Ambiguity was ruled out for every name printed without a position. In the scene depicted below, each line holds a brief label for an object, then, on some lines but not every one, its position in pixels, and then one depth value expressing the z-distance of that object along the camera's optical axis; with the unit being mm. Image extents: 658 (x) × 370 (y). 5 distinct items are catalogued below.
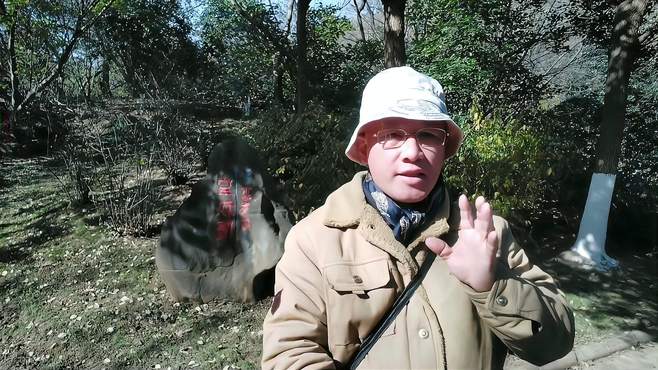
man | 1339
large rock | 4844
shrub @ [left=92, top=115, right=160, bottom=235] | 6223
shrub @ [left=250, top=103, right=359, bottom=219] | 5185
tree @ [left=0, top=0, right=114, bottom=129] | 8234
